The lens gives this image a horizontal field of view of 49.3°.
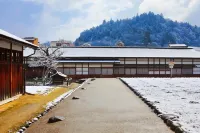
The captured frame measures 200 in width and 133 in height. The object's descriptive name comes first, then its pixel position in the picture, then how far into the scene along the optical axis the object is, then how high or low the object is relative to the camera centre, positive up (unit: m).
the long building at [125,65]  39.90 +0.13
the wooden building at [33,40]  50.50 +6.14
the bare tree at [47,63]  31.72 +0.41
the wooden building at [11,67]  10.98 -0.09
